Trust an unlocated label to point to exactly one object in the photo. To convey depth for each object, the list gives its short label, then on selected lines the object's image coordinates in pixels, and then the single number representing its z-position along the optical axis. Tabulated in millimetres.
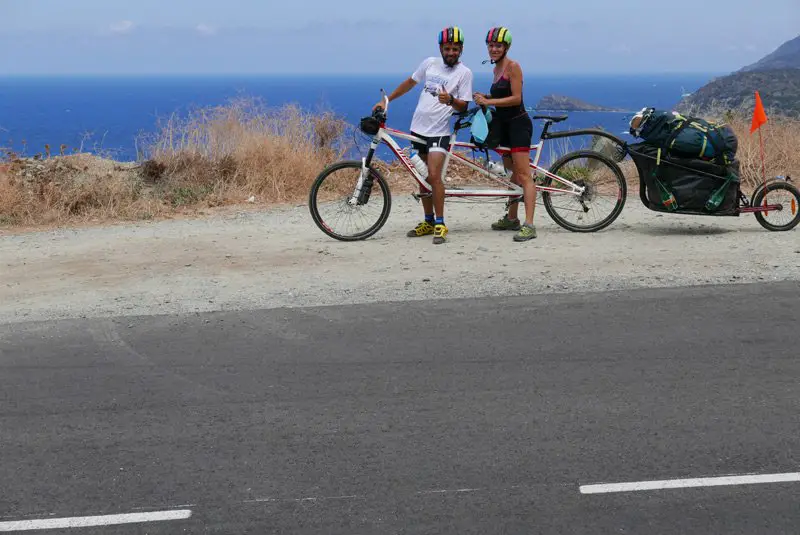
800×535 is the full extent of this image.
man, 9922
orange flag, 11364
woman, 9875
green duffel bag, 10125
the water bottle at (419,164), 10336
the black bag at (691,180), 10219
